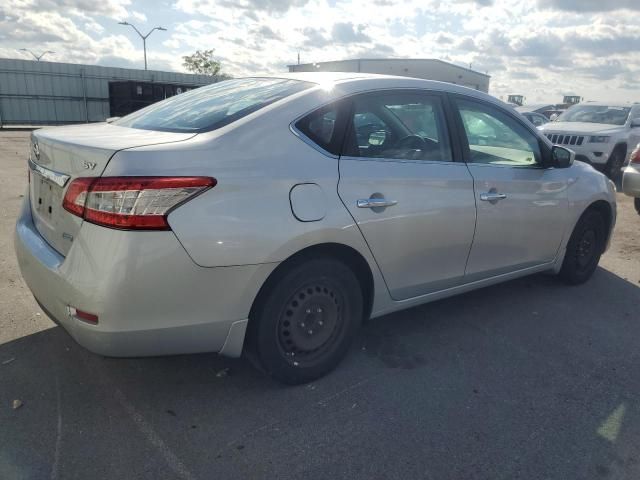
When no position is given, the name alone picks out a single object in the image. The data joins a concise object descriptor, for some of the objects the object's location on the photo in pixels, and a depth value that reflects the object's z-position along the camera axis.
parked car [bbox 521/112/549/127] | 17.00
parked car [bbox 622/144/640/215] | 7.17
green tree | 50.06
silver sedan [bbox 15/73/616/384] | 2.29
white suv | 10.90
